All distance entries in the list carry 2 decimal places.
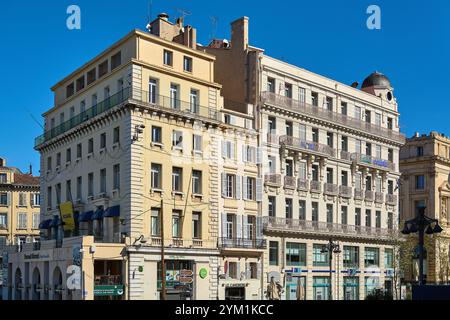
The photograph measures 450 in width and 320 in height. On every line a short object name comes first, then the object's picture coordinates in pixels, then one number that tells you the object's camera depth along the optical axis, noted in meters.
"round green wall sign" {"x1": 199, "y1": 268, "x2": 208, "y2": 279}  47.97
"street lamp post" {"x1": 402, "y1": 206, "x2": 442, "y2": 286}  27.79
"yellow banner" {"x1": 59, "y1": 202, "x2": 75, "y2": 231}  51.88
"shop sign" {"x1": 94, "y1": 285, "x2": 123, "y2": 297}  42.94
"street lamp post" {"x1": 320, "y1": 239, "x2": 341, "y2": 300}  49.52
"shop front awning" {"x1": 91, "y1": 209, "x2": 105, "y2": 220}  47.66
